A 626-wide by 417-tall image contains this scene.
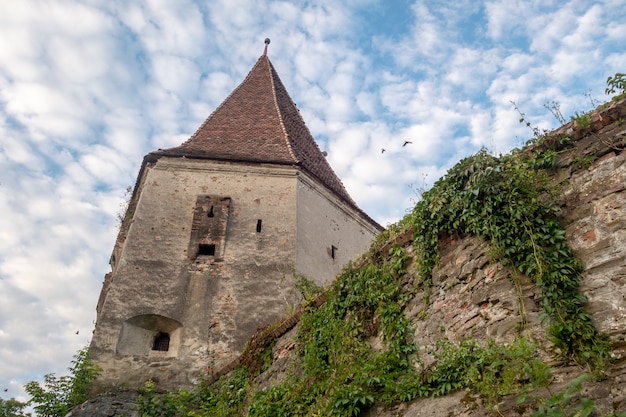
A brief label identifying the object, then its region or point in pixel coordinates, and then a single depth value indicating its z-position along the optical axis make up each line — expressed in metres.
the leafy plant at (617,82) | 4.96
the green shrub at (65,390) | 8.77
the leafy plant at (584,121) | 5.07
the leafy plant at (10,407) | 13.06
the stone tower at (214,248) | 9.69
